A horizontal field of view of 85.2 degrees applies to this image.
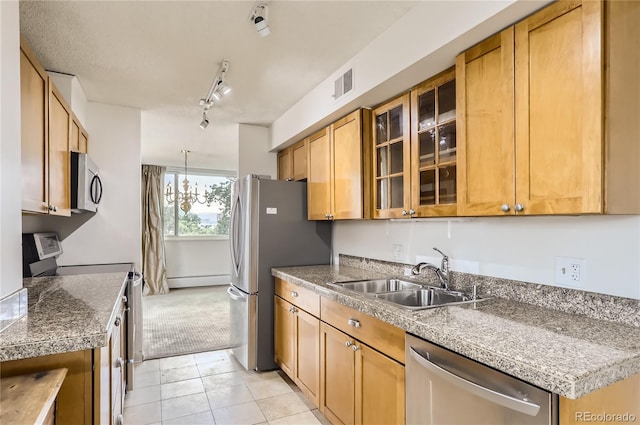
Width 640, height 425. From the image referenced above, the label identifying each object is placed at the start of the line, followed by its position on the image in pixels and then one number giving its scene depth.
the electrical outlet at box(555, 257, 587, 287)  1.49
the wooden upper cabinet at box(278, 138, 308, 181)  3.46
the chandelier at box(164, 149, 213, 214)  6.21
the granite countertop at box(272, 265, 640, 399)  0.97
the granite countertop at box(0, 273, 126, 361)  1.09
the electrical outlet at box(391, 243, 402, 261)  2.58
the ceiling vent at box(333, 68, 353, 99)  2.43
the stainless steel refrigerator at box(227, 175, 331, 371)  3.06
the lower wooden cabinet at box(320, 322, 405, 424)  1.64
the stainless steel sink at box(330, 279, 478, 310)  2.02
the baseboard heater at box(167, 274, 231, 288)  6.82
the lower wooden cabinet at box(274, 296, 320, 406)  2.37
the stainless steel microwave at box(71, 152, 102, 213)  2.47
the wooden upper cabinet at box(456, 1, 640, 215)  1.20
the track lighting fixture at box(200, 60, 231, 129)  2.50
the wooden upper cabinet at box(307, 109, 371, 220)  2.55
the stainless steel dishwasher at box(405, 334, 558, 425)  1.03
